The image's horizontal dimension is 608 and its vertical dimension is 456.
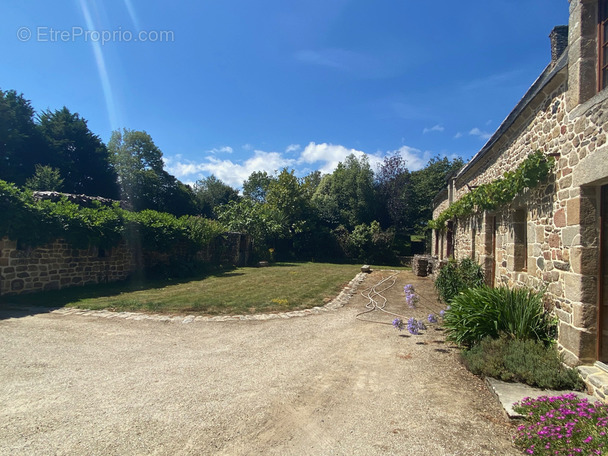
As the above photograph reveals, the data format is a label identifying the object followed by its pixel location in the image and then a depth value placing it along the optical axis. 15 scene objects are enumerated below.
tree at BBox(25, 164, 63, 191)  21.28
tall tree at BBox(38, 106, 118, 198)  24.83
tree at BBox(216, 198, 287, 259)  23.19
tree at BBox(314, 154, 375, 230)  29.77
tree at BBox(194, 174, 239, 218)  41.81
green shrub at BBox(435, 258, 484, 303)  8.25
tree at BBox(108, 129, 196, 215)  32.59
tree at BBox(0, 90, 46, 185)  21.58
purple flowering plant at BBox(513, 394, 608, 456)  2.66
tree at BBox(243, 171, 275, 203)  48.41
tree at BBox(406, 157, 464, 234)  30.02
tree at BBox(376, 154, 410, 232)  29.48
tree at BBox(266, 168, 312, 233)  27.30
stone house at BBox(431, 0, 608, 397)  4.07
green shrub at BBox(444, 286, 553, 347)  4.92
